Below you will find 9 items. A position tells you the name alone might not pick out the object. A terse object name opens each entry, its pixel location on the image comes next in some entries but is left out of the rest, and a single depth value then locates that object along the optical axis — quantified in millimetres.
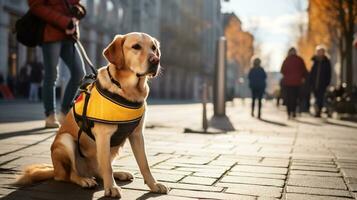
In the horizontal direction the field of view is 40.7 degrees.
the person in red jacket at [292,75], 13211
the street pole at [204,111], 8227
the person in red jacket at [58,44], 6258
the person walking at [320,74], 13820
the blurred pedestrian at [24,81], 22897
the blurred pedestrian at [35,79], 19953
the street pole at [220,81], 12906
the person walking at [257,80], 14383
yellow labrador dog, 3146
